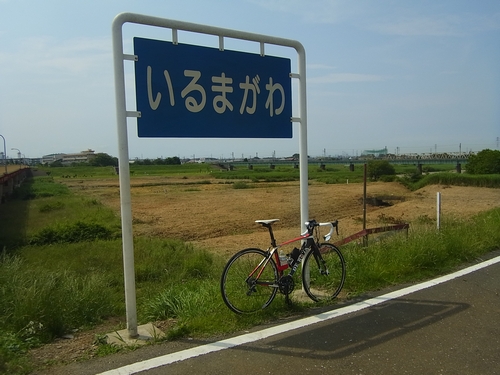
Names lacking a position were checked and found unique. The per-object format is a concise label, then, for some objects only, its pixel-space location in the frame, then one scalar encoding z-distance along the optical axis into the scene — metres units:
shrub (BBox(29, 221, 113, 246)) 13.87
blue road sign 3.85
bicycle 4.13
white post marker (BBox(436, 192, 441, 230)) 8.57
